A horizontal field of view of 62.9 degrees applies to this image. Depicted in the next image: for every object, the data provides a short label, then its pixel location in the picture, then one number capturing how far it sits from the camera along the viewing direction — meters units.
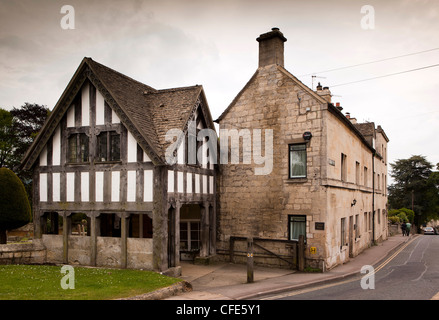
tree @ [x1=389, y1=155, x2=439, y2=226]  64.00
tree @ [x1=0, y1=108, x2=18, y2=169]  42.47
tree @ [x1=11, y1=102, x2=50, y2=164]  42.34
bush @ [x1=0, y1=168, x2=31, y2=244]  17.92
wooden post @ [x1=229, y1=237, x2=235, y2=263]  17.44
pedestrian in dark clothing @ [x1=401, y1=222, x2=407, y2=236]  39.46
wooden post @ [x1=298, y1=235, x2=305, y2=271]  15.29
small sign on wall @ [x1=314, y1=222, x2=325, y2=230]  15.27
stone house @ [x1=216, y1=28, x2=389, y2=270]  15.64
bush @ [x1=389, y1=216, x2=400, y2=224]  44.62
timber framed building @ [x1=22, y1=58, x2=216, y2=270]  13.67
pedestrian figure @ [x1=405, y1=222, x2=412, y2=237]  39.62
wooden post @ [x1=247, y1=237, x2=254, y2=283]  13.00
